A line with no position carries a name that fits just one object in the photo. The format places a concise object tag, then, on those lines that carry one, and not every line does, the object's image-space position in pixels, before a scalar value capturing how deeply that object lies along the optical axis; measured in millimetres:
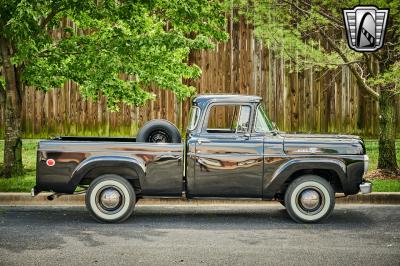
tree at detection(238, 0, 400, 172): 12750
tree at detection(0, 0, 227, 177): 11703
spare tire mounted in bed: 9790
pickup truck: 9250
